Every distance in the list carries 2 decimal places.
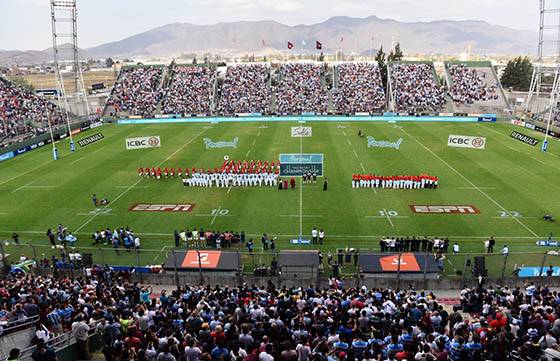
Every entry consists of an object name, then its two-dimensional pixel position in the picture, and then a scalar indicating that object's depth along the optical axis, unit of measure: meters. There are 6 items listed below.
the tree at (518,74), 95.00
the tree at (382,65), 86.75
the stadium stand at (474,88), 64.50
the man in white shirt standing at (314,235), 22.39
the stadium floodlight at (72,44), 45.25
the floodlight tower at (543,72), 46.69
